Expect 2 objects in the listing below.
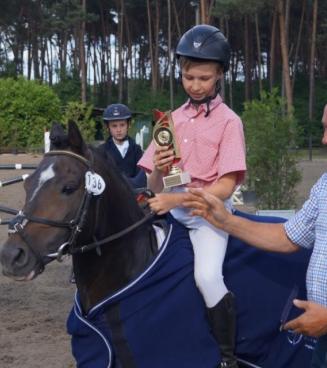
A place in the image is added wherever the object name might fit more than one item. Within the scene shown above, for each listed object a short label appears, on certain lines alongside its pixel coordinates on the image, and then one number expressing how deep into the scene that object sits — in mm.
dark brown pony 2799
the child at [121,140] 6176
